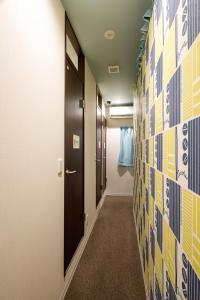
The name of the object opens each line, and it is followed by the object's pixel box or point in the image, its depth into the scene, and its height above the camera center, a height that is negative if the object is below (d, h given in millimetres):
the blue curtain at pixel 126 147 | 4430 +105
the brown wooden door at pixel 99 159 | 3270 -158
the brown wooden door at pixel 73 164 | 1578 -143
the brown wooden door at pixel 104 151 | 4293 -2
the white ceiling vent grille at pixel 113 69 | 2430 +1230
